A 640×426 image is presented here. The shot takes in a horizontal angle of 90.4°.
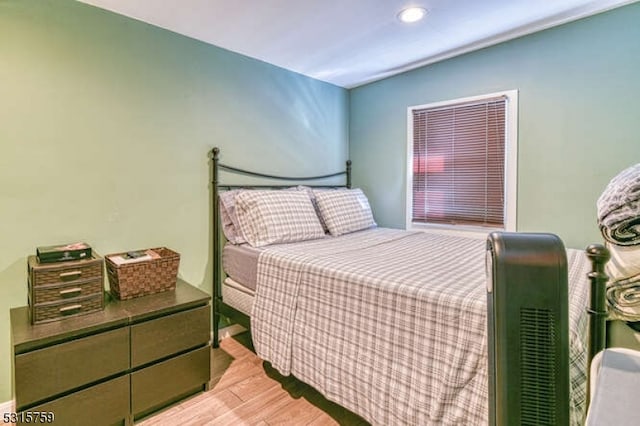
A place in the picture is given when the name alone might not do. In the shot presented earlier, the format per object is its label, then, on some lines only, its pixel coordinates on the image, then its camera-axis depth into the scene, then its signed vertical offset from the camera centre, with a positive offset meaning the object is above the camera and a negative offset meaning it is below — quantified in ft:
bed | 3.69 -1.78
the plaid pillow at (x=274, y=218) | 7.39 -0.42
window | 8.29 +1.04
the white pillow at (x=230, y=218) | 7.79 -0.42
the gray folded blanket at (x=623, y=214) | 2.74 -0.15
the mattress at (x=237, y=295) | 6.99 -2.18
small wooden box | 4.77 -1.35
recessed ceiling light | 6.50 +3.90
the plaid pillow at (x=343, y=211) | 8.79 -0.30
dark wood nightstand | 4.38 -2.42
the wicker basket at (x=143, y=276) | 5.74 -1.39
